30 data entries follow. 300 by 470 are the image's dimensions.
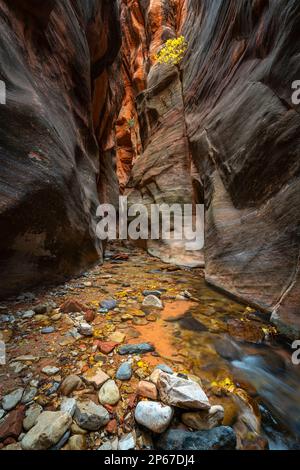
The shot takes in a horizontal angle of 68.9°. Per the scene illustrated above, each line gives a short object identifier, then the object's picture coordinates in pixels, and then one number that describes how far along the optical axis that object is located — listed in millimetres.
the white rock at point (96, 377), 1831
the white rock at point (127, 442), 1406
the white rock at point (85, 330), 2529
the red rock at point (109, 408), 1612
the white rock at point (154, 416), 1476
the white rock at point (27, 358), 2033
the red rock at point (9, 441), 1349
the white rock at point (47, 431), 1333
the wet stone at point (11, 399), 1567
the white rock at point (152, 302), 3531
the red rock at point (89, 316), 2844
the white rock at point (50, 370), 1895
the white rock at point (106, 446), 1388
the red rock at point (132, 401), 1663
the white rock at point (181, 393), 1563
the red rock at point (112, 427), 1482
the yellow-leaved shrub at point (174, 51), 11023
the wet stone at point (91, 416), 1476
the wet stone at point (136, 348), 2299
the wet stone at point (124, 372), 1940
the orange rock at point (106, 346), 2262
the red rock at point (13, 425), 1381
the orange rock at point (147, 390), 1717
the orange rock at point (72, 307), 3010
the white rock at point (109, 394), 1686
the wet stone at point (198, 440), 1411
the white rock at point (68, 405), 1536
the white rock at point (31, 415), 1438
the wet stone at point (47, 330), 2492
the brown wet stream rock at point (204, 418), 1521
